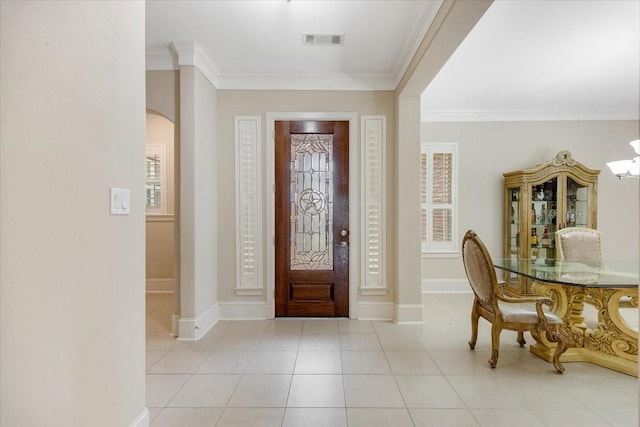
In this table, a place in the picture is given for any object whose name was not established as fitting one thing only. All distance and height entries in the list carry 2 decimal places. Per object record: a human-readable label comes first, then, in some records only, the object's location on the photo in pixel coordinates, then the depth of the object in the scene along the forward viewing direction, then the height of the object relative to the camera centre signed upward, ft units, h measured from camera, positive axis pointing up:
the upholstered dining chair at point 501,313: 8.03 -2.57
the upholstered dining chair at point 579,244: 11.99 -1.20
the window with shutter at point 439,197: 16.52 +0.72
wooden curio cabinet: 14.93 +0.38
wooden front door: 12.25 -0.26
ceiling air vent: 9.50 +5.09
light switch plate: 4.83 +0.15
